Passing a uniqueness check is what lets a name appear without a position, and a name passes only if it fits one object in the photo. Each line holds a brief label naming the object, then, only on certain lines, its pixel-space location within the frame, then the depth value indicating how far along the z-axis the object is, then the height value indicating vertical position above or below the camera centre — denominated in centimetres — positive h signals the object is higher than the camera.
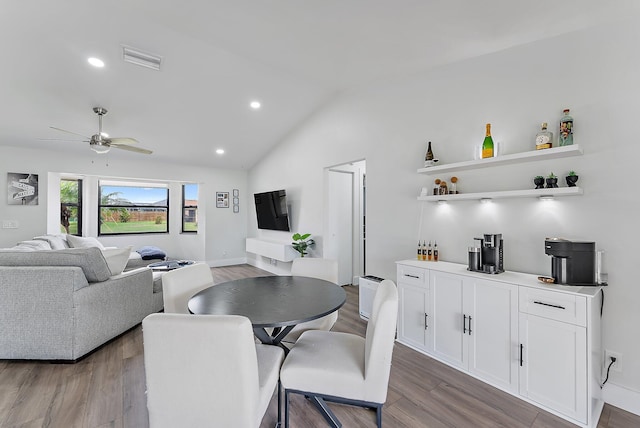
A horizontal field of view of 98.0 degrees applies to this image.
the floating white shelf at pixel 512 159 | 208 +47
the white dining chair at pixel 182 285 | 208 -56
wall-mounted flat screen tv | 567 +10
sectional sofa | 241 -79
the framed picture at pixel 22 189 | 486 +47
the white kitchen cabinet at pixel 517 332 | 178 -90
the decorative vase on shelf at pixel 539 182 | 225 +27
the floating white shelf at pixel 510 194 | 208 +17
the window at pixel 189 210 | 729 +13
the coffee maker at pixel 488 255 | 239 -36
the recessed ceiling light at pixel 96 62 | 322 +179
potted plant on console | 495 -52
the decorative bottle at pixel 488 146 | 254 +63
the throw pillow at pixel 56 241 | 441 -42
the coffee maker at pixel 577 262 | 198 -34
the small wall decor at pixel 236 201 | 726 +36
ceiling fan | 366 +98
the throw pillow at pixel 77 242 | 481 -48
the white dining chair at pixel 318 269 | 264 -53
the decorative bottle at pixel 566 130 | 213 +65
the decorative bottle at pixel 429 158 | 302 +62
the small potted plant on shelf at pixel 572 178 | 209 +27
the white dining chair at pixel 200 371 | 116 -67
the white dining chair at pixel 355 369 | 149 -87
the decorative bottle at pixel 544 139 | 222 +61
